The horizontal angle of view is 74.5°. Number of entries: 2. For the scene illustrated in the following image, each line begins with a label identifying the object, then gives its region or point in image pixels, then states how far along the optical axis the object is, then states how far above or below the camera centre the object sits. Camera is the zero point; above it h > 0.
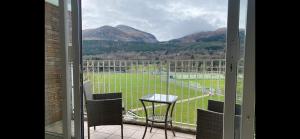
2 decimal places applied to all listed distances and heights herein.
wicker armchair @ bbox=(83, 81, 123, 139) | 2.59 -0.63
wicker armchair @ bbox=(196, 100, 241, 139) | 1.90 -0.60
